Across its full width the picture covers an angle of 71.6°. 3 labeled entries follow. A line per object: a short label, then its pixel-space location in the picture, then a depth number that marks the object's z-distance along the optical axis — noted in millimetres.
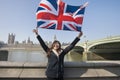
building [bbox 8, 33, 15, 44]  79526
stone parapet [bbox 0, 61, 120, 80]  2231
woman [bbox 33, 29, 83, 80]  2006
